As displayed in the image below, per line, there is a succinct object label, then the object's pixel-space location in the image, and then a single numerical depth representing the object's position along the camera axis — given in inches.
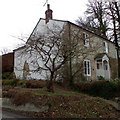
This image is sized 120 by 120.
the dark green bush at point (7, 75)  615.7
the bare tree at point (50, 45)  383.6
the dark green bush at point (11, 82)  485.3
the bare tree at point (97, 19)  1004.2
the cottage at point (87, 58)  547.5
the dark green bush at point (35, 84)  458.7
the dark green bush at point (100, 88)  426.5
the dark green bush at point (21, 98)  300.8
